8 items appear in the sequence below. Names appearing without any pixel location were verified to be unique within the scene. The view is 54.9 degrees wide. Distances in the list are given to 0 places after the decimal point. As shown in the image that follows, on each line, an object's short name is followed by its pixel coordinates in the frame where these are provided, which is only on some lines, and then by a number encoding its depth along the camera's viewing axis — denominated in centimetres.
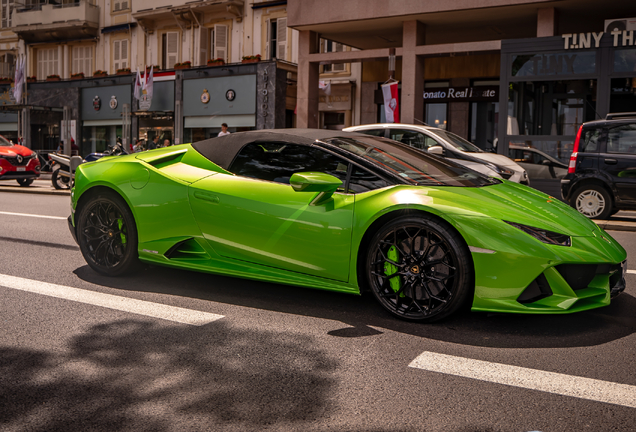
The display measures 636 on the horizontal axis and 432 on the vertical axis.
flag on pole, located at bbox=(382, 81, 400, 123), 1789
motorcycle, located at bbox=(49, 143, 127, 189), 1592
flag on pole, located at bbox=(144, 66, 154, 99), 2818
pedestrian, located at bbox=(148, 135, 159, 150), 2504
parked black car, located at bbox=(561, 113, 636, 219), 1019
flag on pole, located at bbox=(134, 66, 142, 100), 2866
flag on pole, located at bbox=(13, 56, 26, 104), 3033
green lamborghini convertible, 355
